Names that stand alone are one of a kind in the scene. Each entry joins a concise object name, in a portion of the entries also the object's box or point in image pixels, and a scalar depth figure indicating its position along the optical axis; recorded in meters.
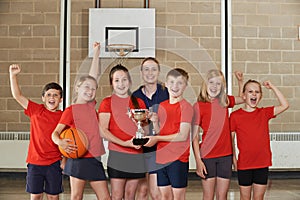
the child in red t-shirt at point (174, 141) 3.15
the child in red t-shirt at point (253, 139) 3.39
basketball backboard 5.68
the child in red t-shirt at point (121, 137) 3.16
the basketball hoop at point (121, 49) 5.66
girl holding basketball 3.10
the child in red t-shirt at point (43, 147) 3.24
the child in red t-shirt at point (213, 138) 3.33
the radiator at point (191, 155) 5.77
